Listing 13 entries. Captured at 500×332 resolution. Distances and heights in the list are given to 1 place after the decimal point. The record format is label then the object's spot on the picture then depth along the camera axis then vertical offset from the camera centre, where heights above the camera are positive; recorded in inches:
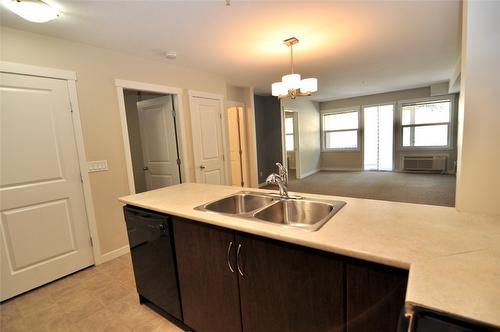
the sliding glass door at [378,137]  275.6 -4.9
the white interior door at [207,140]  142.9 +2.4
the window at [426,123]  246.5 +7.7
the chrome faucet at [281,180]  66.3 -11.8
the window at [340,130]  296.7 +6.9
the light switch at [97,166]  100.0 -6.7
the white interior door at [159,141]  135.3 +3.2
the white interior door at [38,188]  81.1 -12.8
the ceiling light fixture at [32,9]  64.3 +41.9
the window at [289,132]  289.3 +7.6
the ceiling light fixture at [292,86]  105.7 +24.7
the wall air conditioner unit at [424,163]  247.8 -36.2
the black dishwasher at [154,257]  62.0 -31.5
